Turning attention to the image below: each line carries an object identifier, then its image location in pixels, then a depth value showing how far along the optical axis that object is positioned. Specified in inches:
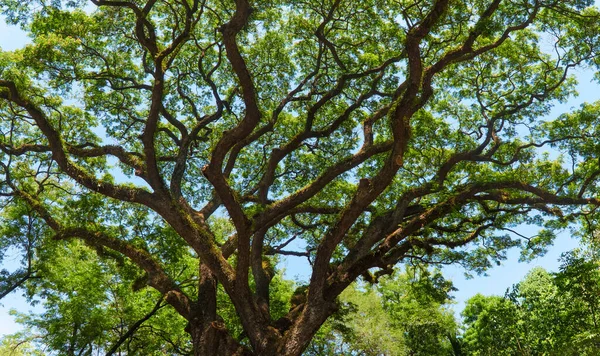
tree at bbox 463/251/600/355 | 421.1
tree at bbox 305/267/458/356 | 714.2
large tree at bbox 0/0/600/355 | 328.5
